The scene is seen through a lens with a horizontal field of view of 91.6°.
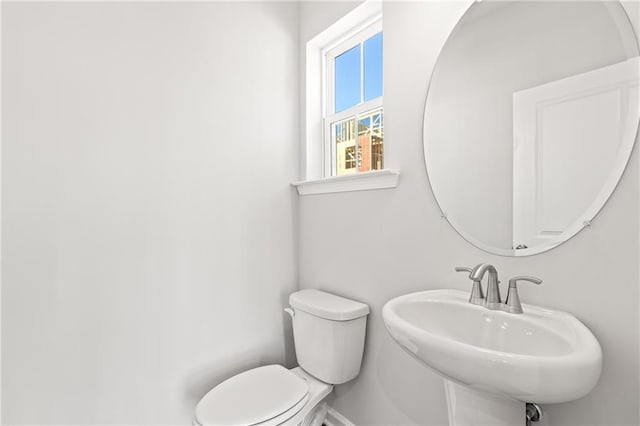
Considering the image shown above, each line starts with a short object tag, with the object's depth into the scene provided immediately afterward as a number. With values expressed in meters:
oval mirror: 0.79
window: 1.55
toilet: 1.12
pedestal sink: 0.60
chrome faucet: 0.84
